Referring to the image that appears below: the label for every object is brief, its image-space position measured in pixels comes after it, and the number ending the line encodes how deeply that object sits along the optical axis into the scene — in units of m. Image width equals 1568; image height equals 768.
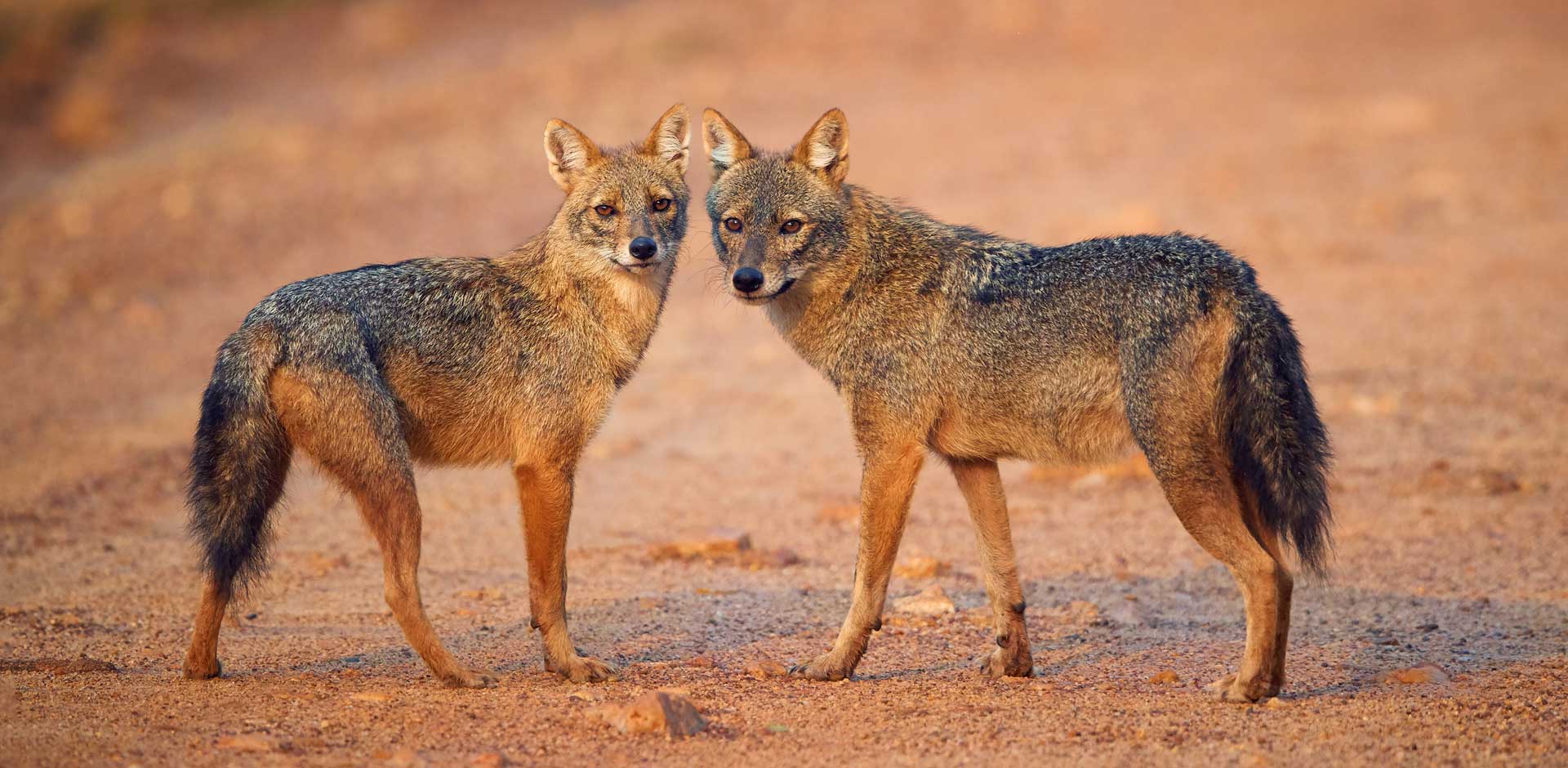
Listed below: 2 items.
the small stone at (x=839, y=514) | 21.61
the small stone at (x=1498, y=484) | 21.47
